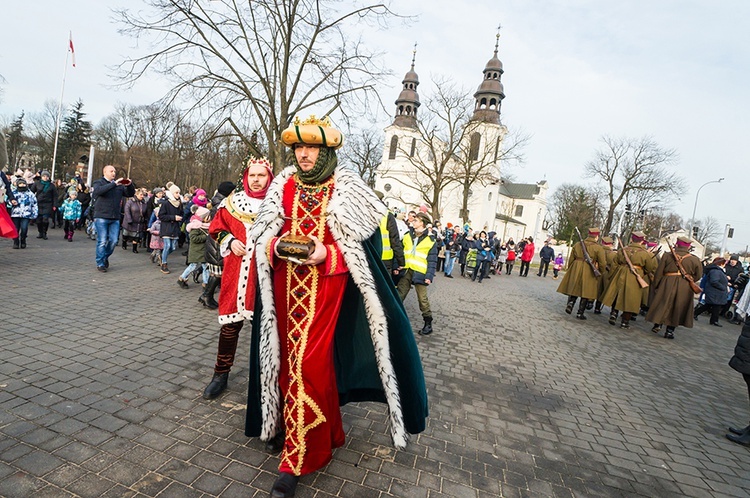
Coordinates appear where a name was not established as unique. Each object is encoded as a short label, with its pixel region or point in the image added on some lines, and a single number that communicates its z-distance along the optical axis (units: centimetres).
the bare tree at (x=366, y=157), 4879
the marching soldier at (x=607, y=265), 980
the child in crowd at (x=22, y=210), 973
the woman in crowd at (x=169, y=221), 956
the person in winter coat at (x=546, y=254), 2239
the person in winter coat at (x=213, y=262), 498
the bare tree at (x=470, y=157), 3122
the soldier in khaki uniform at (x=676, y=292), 878
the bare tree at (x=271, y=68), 1345
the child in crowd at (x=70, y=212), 1207
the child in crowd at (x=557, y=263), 2205
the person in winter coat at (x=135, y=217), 1159
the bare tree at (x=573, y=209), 5240
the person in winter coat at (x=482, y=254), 1631
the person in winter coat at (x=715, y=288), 1146
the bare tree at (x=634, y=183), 3956
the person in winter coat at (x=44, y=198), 1157
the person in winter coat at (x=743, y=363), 410
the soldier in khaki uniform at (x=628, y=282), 912
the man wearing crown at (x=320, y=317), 252
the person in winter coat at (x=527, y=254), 2085
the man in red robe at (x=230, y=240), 359
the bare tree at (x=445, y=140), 3142
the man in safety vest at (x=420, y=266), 686
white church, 3696
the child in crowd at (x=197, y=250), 688
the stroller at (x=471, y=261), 1648
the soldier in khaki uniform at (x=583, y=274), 976
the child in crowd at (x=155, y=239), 1023
